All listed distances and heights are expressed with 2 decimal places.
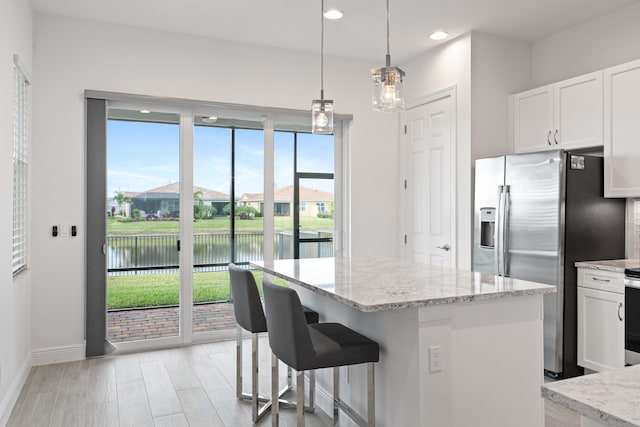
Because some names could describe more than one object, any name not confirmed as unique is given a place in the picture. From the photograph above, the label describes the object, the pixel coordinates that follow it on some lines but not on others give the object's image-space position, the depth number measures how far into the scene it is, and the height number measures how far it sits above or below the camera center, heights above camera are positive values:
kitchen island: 2.02 -0.61
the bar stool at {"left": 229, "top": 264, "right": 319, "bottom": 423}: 2.82 -0.64
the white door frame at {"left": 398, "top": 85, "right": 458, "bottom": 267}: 4.64 +0.47
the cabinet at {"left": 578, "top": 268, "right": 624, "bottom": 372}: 3.33 -0.78
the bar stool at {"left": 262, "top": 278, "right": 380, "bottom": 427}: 2.14 -0.63
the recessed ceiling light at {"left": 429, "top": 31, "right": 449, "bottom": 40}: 4.48 +1.69
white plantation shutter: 3.41 +0.33
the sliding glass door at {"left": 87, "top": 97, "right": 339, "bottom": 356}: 4.34 -0.02
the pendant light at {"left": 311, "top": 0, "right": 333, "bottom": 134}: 3.01 +0.62
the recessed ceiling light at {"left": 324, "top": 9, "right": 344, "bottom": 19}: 4.02 +1.70
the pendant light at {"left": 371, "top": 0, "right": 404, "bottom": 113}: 2.56 +0.67
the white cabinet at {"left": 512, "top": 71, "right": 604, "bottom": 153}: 3.80 +0.84
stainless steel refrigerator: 3.56 -0.12
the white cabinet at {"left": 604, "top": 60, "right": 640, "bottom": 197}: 3.51 +0.62
